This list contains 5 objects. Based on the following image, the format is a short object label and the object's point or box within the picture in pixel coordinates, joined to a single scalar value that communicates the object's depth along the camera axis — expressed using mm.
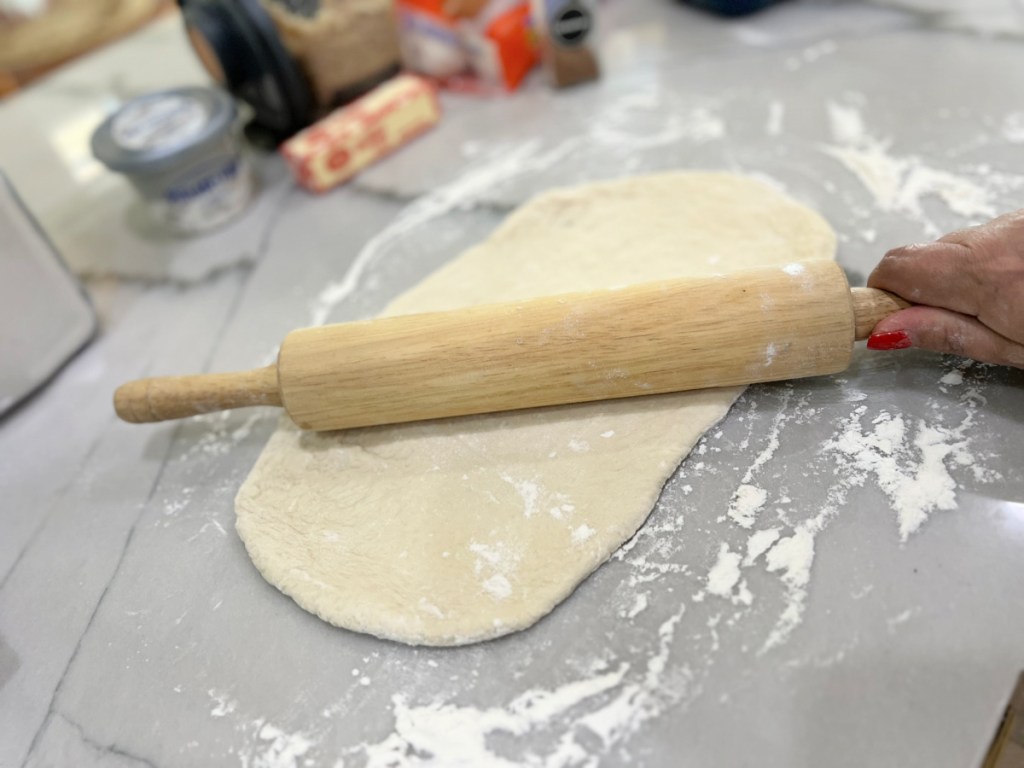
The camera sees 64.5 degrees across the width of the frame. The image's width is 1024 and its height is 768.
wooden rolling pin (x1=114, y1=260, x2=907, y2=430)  350
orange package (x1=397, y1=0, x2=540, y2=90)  631
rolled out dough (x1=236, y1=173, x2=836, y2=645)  335
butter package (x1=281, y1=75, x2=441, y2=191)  579
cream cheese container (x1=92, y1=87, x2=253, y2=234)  523
